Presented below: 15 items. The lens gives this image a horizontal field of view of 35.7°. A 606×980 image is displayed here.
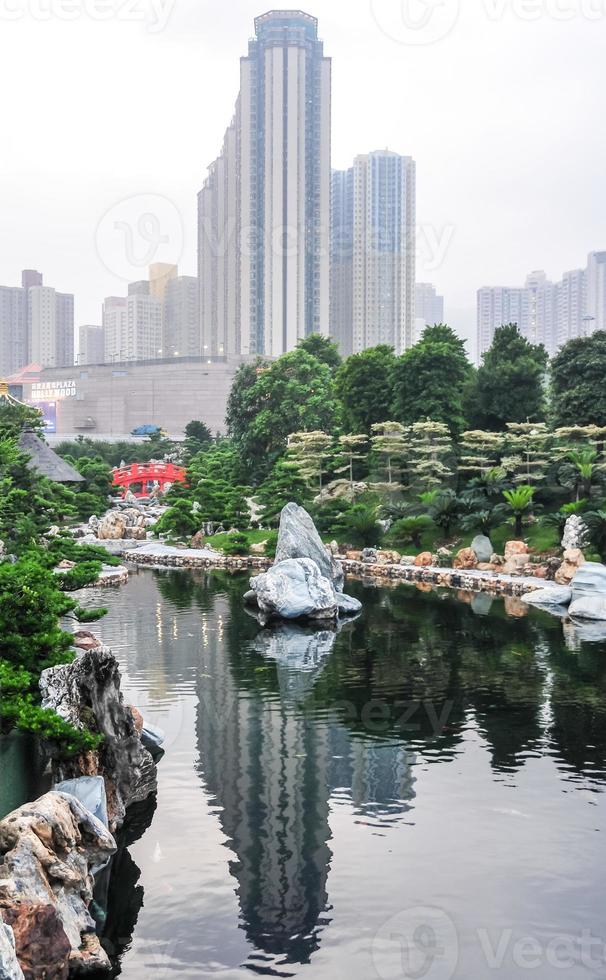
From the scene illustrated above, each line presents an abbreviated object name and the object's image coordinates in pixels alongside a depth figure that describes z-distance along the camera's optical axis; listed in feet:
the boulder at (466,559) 124.26
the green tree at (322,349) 230.27
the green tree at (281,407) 179.83
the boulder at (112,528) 155.63
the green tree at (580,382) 140.15
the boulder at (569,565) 108.68
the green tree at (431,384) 151.74
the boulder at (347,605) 98.43
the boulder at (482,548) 125.29
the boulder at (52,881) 29.48
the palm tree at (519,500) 125.49
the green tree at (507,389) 153.17
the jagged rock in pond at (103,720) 42.24
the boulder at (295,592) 94.02
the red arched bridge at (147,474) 217.15
